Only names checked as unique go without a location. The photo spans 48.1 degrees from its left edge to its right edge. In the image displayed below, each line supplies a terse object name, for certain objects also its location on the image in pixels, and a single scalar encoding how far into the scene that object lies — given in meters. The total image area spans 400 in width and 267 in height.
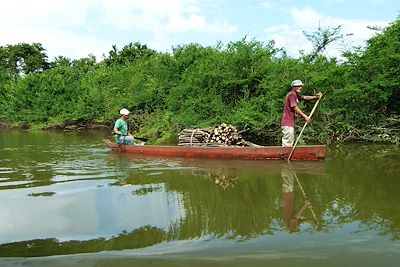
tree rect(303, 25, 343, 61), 20.11
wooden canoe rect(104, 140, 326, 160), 10.24
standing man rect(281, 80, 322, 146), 10.17
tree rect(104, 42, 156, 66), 41.53
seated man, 13.18
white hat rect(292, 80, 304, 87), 10.13
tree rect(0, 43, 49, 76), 49.28
